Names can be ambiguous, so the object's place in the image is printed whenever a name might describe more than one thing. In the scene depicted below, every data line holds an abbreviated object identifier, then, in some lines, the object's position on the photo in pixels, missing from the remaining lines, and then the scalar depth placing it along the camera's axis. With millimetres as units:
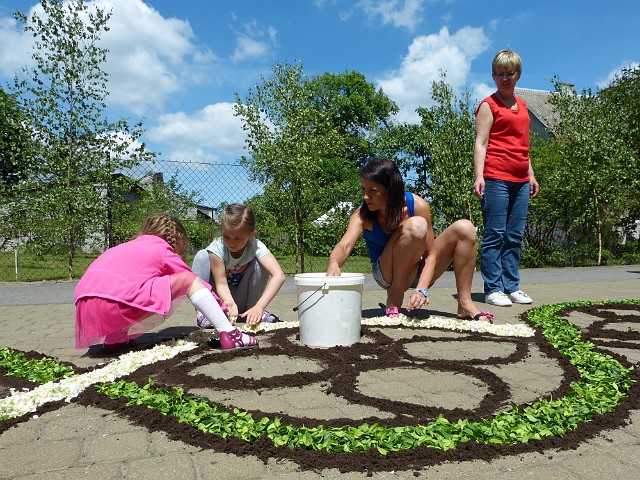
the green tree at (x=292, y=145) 9711
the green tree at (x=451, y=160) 11258
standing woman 5121
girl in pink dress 3098
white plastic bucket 3311
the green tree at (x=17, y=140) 8578
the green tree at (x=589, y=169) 12422
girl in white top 3793
